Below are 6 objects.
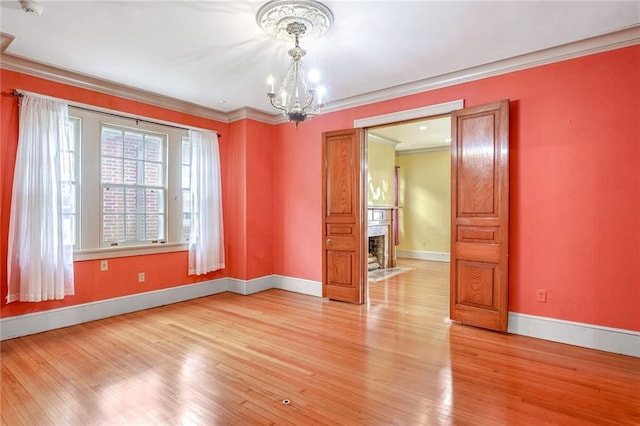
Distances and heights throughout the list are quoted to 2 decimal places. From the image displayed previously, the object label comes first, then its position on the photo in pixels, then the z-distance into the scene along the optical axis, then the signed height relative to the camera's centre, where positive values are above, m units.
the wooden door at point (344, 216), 4.67 -0.03
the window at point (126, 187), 3.92 +0.35
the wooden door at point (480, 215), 3.48 -0.01
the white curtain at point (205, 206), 4.97 +0.12
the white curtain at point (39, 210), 3.40 +0.03
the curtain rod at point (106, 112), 3.44 +1.25
